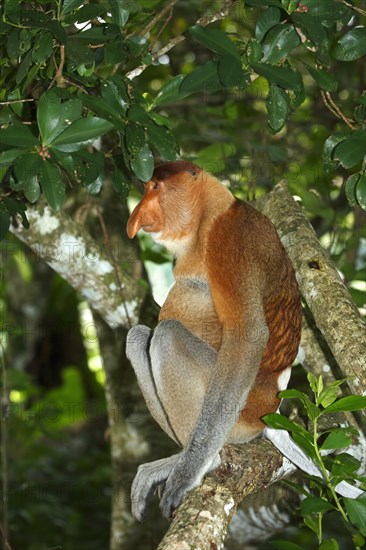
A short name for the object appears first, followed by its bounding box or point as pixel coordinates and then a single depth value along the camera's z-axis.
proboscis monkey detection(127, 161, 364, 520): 5.79
